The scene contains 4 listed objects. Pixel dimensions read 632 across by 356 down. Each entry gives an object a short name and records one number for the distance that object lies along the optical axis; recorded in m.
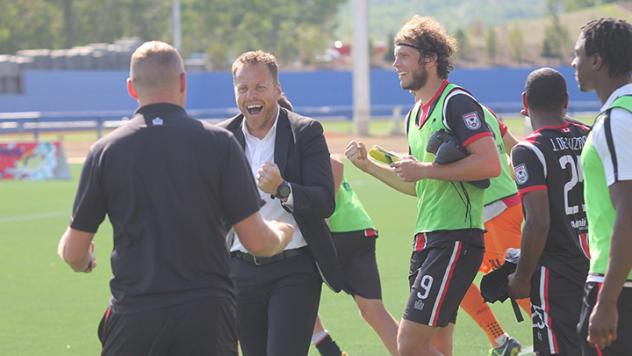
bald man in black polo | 10.17
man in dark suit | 13.34
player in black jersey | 13.09
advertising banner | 56.81
